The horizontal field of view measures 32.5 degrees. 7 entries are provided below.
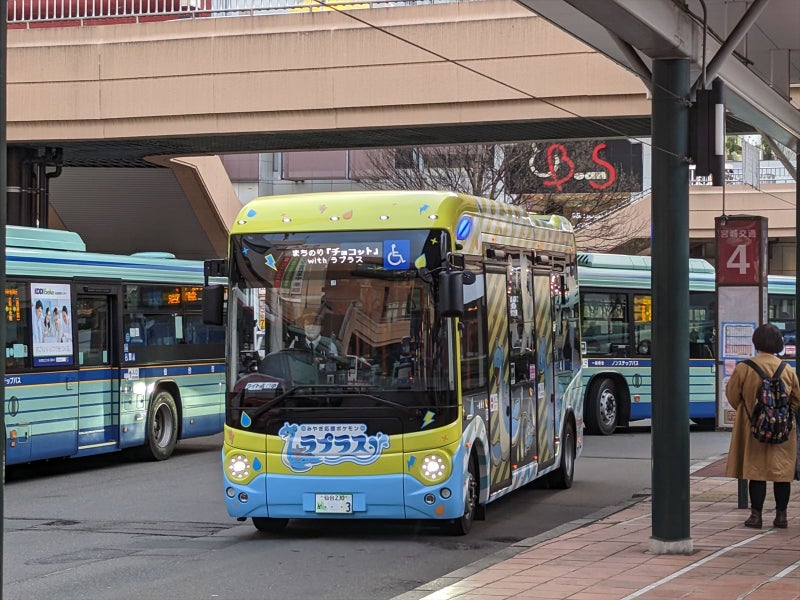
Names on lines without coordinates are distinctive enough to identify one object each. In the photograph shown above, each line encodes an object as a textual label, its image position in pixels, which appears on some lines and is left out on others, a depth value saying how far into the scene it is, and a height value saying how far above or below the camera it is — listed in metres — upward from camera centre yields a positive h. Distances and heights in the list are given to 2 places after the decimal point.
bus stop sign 14.05 +0.67
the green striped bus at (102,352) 16.17 -0.48
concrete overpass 20.52 +3.66
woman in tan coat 10.97 -1.06
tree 34.84 +3.63
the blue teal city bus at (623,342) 23.14 -0.47
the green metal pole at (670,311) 9.92 +0.03
